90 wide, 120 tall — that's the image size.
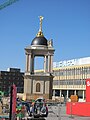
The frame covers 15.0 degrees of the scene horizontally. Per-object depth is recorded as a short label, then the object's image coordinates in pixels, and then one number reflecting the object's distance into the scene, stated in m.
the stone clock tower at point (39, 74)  70.69
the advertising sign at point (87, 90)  43.65
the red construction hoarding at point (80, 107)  40.09
